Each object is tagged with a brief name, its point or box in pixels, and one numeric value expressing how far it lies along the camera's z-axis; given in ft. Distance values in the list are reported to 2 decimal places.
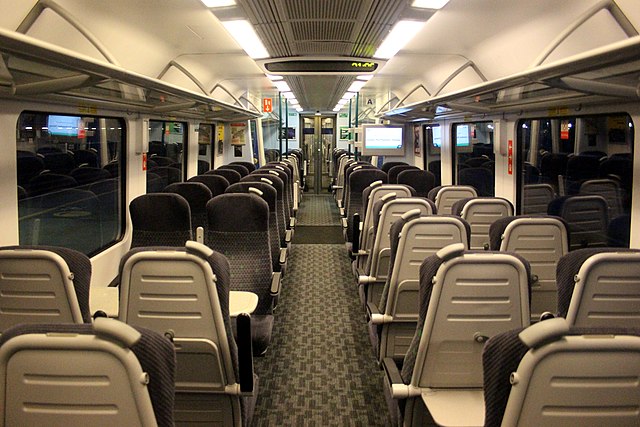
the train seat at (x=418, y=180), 28.91
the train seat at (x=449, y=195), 21.67
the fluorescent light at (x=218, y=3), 12.82
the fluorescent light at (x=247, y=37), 15.15
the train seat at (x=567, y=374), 5.05
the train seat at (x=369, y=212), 20.53
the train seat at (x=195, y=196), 20.08
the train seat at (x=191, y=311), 8.47
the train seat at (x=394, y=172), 32.71
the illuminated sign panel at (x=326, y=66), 20.12
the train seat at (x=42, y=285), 8.59
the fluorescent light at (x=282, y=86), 33.47
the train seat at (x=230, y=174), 29.76
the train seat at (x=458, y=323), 8.50
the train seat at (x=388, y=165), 39.48
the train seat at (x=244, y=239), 15.20
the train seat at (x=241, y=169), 35.00
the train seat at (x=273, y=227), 19.58
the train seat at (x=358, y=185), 29.37
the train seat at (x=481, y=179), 26.27
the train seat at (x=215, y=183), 24.81
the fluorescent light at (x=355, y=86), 32.81
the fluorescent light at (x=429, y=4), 12.56
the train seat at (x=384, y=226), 15.89
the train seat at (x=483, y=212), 16.61
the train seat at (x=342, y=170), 43.16
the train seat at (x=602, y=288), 8.42
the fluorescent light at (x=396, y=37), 14.93
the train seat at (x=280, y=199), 23.90
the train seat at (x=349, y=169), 31.50
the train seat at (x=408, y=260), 12.26
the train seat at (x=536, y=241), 12.31
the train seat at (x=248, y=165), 38.93
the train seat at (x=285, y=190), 27.58
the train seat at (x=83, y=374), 5.06
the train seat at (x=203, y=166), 37.72
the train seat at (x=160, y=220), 16.46
